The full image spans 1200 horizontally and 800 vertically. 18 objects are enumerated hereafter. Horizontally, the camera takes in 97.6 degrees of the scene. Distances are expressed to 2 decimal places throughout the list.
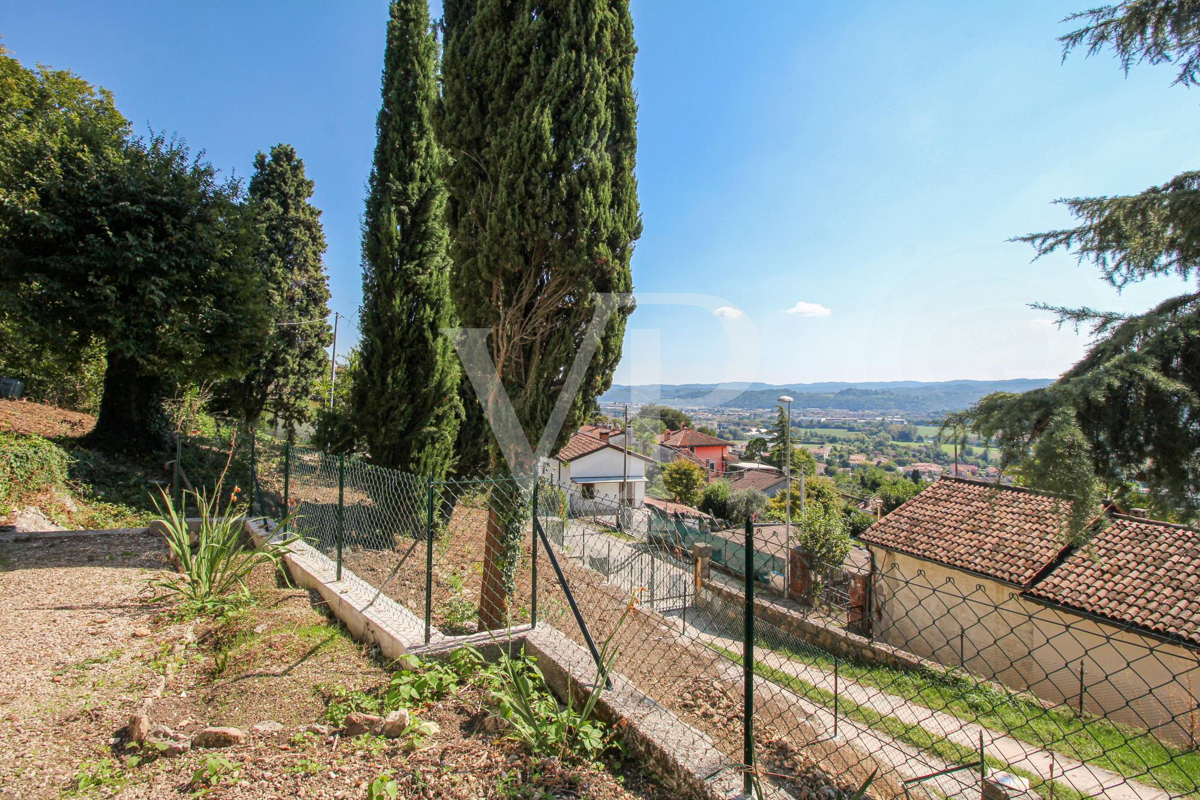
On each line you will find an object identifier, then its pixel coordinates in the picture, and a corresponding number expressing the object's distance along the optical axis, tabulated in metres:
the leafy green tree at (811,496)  26.31
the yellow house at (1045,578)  7.95
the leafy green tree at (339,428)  8.41
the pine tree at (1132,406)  2.21
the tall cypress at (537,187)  4.48
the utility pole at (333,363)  14.35
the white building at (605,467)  24.33
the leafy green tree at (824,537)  14.02
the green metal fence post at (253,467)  6.39
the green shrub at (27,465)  6.50
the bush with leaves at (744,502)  25.52
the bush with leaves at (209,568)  3.99
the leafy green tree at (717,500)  27.78
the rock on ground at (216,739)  2.50
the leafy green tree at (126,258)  6.99
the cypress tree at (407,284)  8.23
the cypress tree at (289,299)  13.31
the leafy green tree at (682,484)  29.72
